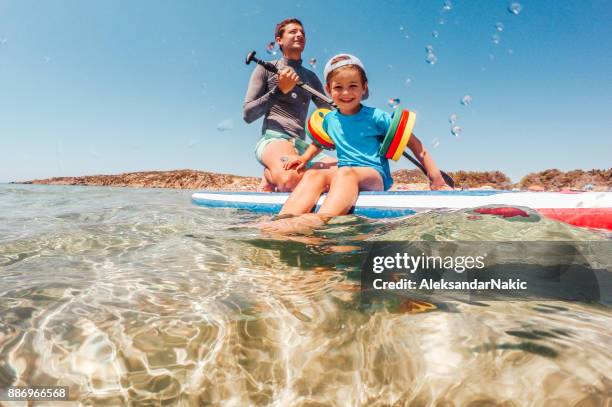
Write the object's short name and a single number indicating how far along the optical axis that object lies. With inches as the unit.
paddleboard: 104.0
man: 192.9
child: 133.3
